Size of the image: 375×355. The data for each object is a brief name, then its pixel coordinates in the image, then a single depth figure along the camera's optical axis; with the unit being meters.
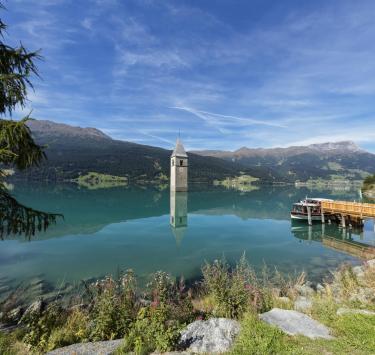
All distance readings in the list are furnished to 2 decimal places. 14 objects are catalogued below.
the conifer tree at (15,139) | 6.50
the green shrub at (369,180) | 108.34
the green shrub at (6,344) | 5.31
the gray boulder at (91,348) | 5.59
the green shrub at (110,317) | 6.55
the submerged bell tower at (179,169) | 109.81
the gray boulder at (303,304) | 8.46
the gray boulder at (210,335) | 5.83
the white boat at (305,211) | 43.84
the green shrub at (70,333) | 6.28
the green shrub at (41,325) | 5.99
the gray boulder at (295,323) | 6.40
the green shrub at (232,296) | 7.80
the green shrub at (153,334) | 5.62
